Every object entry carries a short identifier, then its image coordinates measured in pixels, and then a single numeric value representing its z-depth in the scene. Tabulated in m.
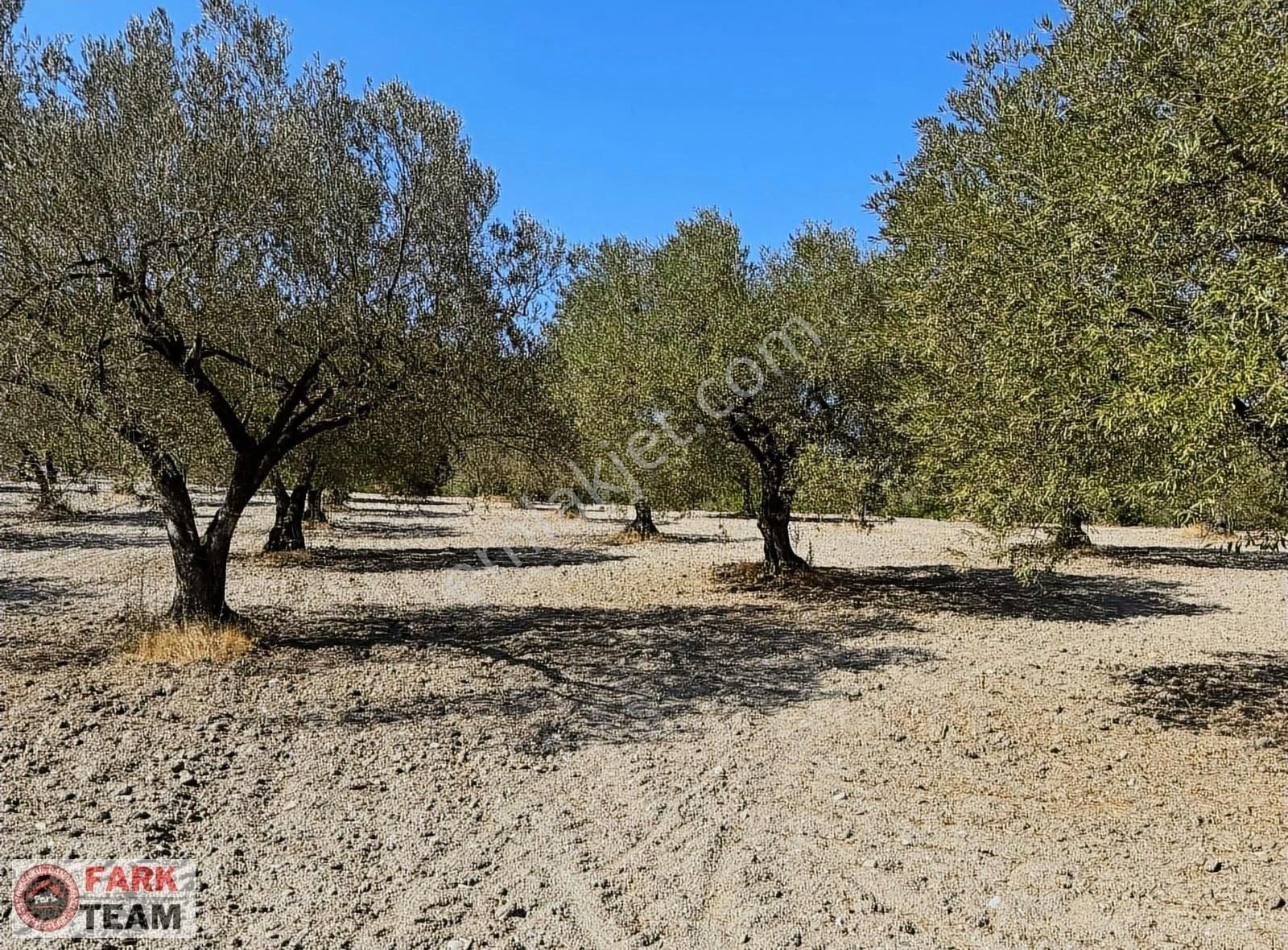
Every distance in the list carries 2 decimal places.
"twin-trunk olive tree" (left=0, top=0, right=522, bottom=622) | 7.52
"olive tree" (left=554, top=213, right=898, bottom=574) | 13.23
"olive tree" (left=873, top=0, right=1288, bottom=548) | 5.33
